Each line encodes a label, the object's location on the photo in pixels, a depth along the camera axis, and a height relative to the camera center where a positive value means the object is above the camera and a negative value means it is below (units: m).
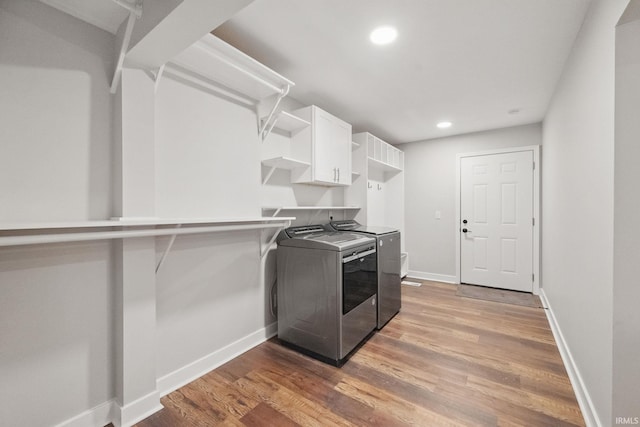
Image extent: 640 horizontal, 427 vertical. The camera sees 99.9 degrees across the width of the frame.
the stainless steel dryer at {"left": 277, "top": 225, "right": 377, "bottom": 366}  2.09 -0.68
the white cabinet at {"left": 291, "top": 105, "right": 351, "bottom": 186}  2.64 +0.67
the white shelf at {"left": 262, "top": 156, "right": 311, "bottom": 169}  2.33 +0.45
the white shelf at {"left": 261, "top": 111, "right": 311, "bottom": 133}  2.36 +0.85
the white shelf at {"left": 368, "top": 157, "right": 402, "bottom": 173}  3.82 +0.73
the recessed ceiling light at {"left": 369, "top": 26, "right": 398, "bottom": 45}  1.77 +1.21
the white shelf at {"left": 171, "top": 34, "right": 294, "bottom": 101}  1.63 +0.99
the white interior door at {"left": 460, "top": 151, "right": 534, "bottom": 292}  3.83 -0.12
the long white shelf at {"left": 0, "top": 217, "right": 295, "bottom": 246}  1.05 -0.09
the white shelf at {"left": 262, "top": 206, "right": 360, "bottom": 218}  2.39 +0.04
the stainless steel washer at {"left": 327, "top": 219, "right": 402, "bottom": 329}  2.74 -0.57
